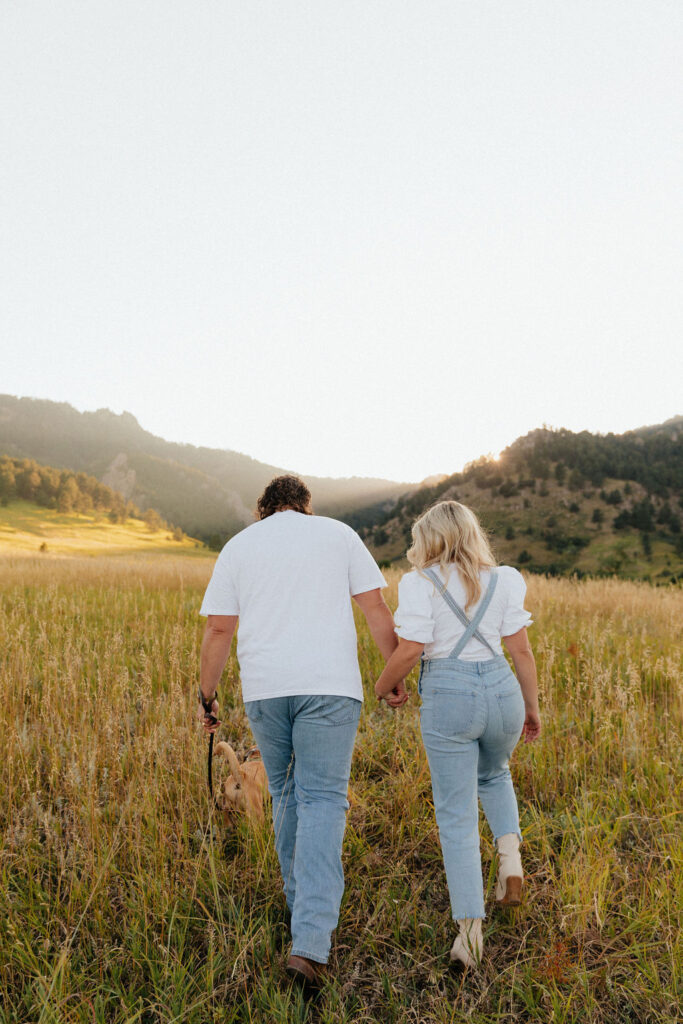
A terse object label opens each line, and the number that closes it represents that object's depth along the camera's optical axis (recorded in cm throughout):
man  235
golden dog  320
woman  236
